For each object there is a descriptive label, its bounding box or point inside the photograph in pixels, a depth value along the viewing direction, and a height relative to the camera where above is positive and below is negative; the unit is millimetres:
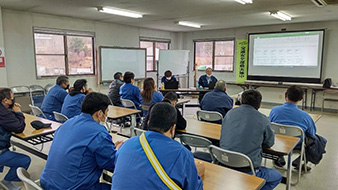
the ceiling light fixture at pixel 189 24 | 7438 +1437
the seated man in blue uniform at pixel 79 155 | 1497 -544
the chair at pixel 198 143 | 2303 -714
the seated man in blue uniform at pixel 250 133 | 2049 -538
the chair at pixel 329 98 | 6641 -790
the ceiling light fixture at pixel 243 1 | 4534 +1278
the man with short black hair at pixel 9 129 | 2498 -637
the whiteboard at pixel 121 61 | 7301 +249
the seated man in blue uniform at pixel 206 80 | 7102 -299
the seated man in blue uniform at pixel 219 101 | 3607 -458
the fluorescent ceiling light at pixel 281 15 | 5775 +1368
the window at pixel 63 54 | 6270 +395
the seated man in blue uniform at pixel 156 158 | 1137 -438
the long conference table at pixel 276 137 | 2227 -707
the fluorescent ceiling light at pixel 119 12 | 5414 +1331
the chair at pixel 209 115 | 3395 -645
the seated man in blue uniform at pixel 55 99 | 3781 -476
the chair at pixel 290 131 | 2721 -680
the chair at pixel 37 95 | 6031 -671
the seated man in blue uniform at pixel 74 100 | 3379 -443
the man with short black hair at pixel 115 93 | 5172 -512
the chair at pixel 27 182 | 1362 -636
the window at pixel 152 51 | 9062 +678
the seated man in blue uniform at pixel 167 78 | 6971 -253
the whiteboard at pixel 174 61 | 8562 +293
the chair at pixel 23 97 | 5770 -687
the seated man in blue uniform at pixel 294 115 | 2860 -525
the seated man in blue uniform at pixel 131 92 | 4730 -445
